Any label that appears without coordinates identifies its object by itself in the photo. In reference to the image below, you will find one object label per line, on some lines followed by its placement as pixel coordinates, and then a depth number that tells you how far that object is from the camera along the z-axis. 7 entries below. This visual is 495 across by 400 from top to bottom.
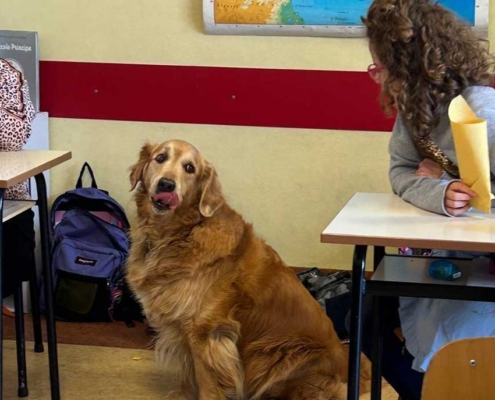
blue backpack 3.68
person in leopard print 2.76
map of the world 3.70
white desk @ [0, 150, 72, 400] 2.49
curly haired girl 2.12
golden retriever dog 2.79
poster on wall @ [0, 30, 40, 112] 3.92
